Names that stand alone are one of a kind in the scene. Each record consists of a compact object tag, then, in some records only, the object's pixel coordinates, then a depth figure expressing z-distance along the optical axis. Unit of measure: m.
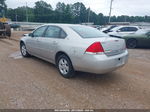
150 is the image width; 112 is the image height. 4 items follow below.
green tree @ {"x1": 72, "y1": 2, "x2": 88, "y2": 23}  82.69
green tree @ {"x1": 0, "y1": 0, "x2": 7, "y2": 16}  59.78
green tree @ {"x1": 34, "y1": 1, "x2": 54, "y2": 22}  74.71
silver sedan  3.19
